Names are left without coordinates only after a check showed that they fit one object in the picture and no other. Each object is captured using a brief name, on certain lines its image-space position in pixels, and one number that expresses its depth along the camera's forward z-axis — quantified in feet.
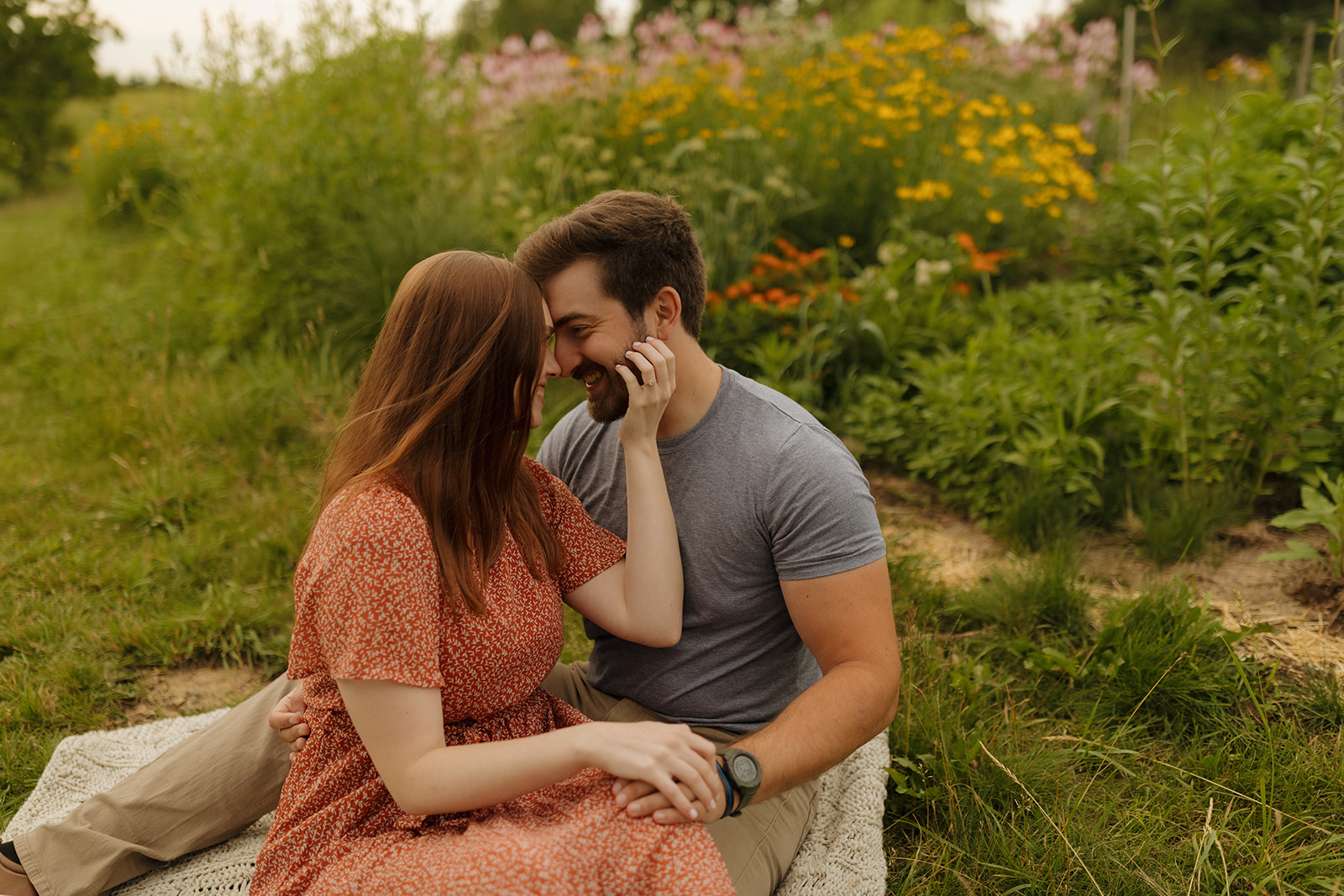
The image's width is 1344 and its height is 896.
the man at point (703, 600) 6.09
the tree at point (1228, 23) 57.88
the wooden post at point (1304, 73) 19.69
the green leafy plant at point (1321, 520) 9.08
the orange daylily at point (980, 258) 14.44
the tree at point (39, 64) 21.56
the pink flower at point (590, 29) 19.75
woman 4.82
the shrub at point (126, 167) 26.43
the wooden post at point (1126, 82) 21.62
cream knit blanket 6.49
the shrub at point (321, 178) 15.03
